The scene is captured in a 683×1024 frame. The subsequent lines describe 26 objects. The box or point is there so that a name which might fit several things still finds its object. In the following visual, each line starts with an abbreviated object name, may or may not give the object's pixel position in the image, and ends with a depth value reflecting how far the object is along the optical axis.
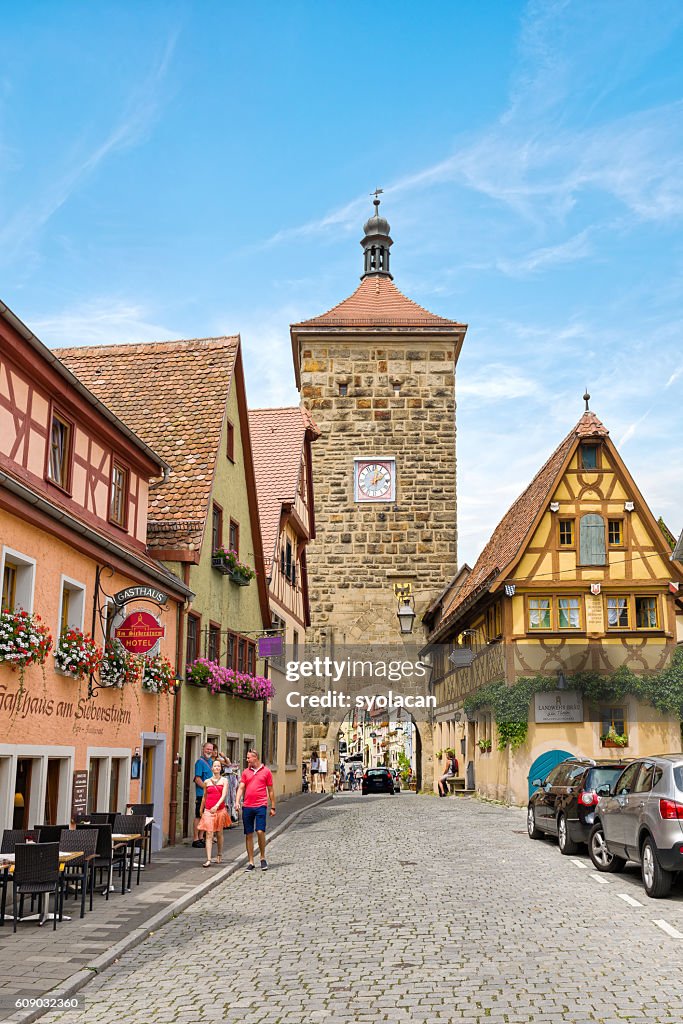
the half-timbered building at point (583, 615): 29.72
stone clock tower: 45.44
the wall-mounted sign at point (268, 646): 25.53
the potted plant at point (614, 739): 29.47
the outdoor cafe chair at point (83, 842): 11.66
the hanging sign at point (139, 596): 15.38
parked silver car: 12.26
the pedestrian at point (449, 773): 38.05
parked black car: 16.97
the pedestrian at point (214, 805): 16.12
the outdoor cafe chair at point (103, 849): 12.09
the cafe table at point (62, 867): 10.61
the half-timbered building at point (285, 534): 32.81
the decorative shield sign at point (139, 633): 15.72
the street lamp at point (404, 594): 44.72
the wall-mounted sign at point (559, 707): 29.81
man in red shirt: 15.95
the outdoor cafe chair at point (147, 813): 15.72
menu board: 14.48
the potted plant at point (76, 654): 13.82
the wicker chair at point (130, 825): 13.98
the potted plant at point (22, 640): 11.91
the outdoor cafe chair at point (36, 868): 10.08
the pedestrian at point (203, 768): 18.84
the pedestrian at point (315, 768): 43.84
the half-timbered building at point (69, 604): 12.71
